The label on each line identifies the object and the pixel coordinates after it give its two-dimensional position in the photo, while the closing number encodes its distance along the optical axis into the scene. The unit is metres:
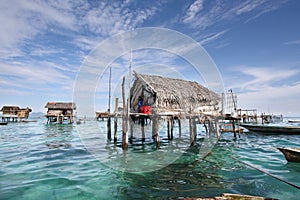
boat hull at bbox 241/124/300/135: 21.80
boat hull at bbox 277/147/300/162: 8.91
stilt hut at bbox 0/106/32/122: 43.41
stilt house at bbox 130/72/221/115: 14.38
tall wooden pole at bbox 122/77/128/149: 11.76
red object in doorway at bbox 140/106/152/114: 13.32
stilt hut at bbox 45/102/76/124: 39.17
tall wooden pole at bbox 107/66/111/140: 16.14
